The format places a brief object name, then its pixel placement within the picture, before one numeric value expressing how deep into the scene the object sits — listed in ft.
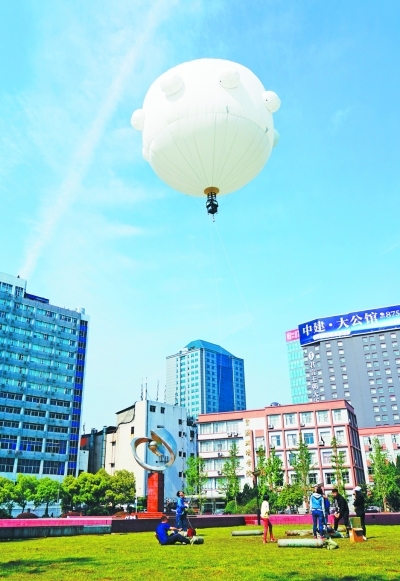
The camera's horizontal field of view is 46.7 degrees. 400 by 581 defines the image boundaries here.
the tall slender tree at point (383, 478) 217.97
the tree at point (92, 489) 212.84
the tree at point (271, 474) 194.18
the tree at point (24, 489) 200.96
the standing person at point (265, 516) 49.54
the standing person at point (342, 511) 54.39
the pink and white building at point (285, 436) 238.89
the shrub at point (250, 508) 172.39
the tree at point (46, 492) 207.41
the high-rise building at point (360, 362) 364.79
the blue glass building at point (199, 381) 608.19
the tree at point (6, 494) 195.11
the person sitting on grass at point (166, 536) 46.88
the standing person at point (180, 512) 54.61
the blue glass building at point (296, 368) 516.32
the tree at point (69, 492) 211.70
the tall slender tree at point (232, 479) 204.74
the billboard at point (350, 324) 381.60
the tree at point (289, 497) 176.24
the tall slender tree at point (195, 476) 212.66
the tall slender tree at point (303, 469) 194.00
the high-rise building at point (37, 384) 264.52
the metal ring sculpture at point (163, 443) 109.19
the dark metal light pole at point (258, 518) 95.85
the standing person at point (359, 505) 49.17
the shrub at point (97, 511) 209.81
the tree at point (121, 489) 222.48
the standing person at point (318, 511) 47.21
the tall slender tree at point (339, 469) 200.57
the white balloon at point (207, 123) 52.47
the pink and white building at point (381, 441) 292.40
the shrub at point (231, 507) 191.09
